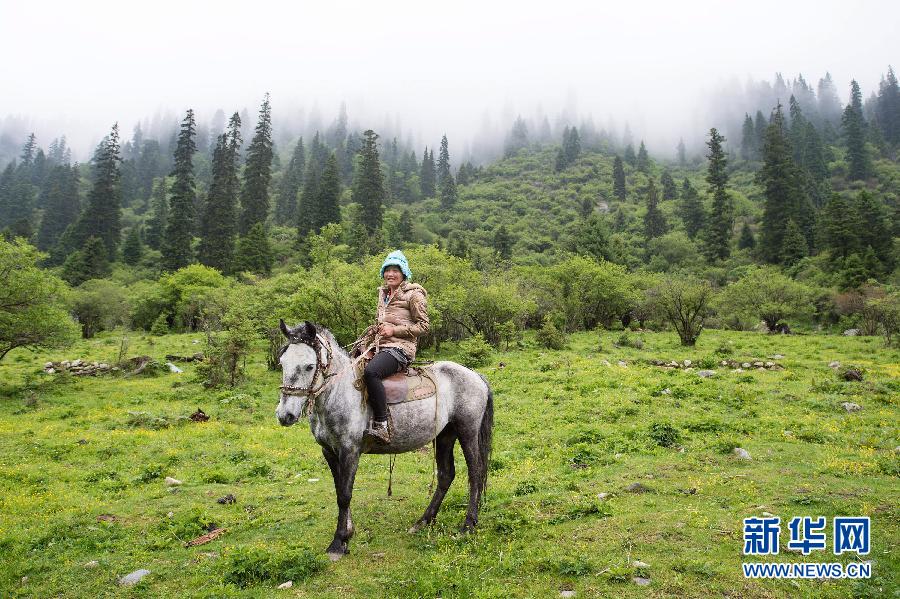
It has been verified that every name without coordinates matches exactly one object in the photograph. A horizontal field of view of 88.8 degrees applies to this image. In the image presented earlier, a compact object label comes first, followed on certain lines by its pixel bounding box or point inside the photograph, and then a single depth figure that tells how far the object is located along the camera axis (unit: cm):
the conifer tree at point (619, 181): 12436
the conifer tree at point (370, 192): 7094
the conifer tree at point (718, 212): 7306
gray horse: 608
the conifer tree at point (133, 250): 6806
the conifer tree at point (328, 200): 6762
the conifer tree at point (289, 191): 9175
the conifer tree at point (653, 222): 9123
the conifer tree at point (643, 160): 14550
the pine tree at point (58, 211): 8218
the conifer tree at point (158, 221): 7598
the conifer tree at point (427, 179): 13388
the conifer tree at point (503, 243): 8027
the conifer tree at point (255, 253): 5734
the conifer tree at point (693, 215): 8838
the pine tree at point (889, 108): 11507
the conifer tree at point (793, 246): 6146
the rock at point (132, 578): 581
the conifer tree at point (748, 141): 14000
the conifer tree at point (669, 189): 11388
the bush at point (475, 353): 2348
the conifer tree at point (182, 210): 6069
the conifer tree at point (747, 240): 7481
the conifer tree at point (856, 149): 9331
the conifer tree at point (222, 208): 6100
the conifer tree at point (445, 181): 12312
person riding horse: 670
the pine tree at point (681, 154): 17450
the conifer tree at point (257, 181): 6994
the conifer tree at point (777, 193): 6731
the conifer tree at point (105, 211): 6894
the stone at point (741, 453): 950
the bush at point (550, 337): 2872
